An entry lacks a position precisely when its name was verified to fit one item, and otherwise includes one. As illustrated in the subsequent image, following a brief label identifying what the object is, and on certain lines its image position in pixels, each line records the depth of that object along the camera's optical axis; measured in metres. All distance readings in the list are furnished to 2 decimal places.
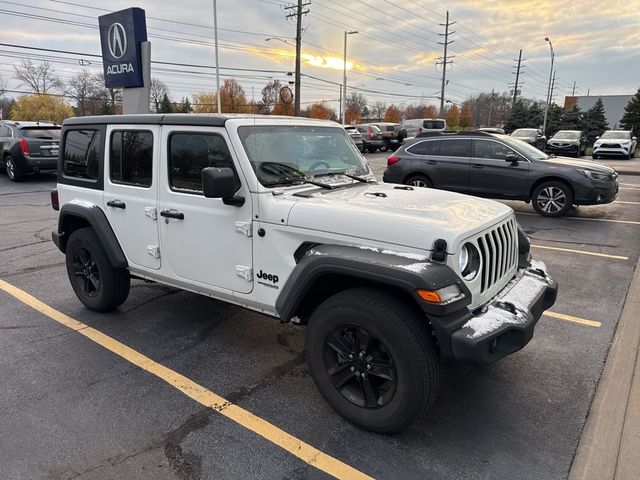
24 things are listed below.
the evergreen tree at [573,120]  50.44
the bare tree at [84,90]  63.34
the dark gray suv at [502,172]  9.12
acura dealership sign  9.07
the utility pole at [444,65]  51.42
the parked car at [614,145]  24.34
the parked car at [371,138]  28.97
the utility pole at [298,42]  28.86
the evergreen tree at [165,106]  56.21
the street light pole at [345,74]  41.06
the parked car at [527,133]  26.78
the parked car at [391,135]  30.43
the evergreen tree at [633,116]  43.00
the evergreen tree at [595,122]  48.62
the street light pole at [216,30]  26.98
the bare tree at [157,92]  61.81
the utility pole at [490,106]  101.88
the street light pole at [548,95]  43.22
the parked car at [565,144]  25.72
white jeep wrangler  2.54
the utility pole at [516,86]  66.19
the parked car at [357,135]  26.53
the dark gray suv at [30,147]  13.59
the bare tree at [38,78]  64.50
